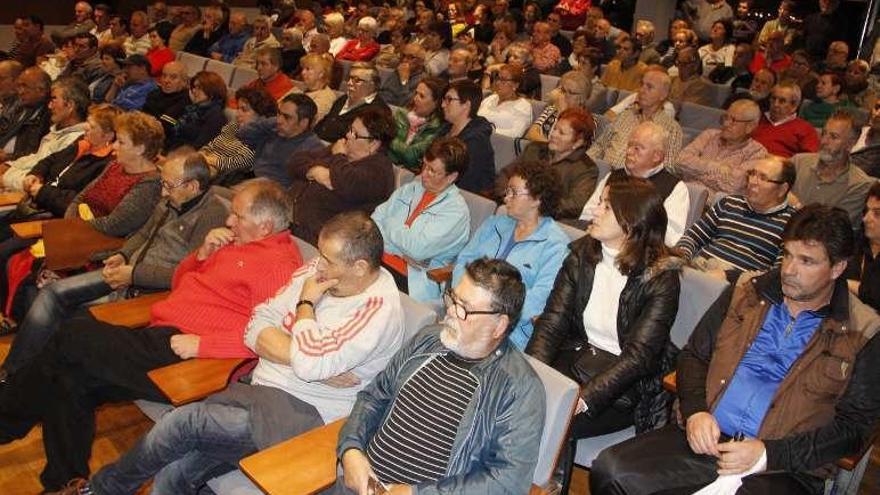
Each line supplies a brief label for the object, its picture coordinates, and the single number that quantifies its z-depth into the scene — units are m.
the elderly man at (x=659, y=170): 3.34
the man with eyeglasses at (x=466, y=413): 1.86
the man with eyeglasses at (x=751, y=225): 2.99
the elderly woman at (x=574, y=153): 3.75
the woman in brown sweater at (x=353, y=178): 3.62
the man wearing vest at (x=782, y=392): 2.09
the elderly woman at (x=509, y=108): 5.10
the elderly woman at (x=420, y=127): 4.49
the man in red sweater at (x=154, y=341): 2.47
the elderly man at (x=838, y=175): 3.69
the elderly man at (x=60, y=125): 4.29
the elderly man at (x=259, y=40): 7.51
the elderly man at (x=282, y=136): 4.17
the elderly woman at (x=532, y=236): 2.81
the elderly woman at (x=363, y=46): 7.73
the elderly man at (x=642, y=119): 4.50
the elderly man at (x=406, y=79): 6.14
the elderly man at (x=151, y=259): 3.02
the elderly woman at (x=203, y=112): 4.79
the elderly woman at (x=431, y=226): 3.26
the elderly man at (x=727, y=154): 3.99
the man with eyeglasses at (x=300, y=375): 2.16
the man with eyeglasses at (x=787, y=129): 4.65
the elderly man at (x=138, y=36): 7.88
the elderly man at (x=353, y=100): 4.82
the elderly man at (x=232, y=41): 8.17
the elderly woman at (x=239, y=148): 4.30
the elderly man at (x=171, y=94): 5.27
